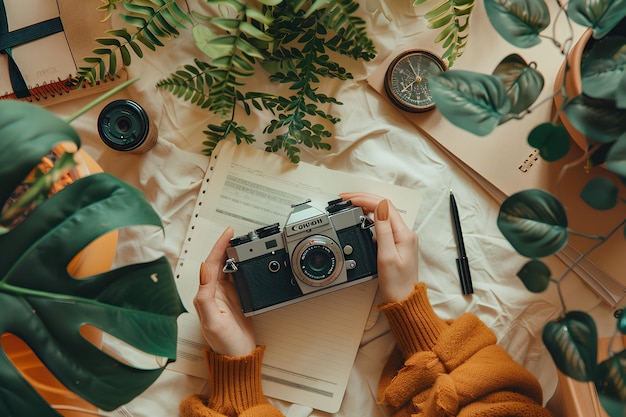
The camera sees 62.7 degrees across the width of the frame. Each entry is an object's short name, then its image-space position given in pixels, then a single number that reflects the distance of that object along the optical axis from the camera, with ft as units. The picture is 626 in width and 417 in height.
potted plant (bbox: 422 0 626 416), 1.44
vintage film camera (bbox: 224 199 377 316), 2.43
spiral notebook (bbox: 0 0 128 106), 2.67
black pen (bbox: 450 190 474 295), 2.70
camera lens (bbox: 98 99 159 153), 2.60
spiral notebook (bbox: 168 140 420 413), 2.68
